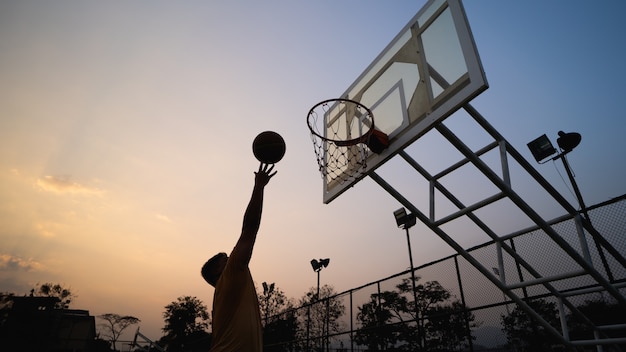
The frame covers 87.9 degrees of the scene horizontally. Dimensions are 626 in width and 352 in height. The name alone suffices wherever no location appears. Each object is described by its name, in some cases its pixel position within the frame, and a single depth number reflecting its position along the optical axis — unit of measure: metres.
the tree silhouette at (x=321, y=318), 11.98
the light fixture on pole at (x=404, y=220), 11.75
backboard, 3.23
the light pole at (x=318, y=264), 16.72
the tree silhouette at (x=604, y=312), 5.69
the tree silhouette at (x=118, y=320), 51.94
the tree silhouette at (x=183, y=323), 54.47
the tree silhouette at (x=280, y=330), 16.46
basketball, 3.33
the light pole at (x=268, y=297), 40.47
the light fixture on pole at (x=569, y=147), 7.56
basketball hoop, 4.31
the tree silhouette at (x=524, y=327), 6.67
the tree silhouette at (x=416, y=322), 8.51
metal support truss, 3.22
